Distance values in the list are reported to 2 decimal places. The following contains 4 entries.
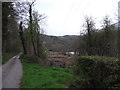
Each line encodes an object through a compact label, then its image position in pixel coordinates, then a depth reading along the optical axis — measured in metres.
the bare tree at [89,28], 23.93
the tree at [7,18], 11.64
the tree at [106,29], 22.58
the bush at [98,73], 3.81
